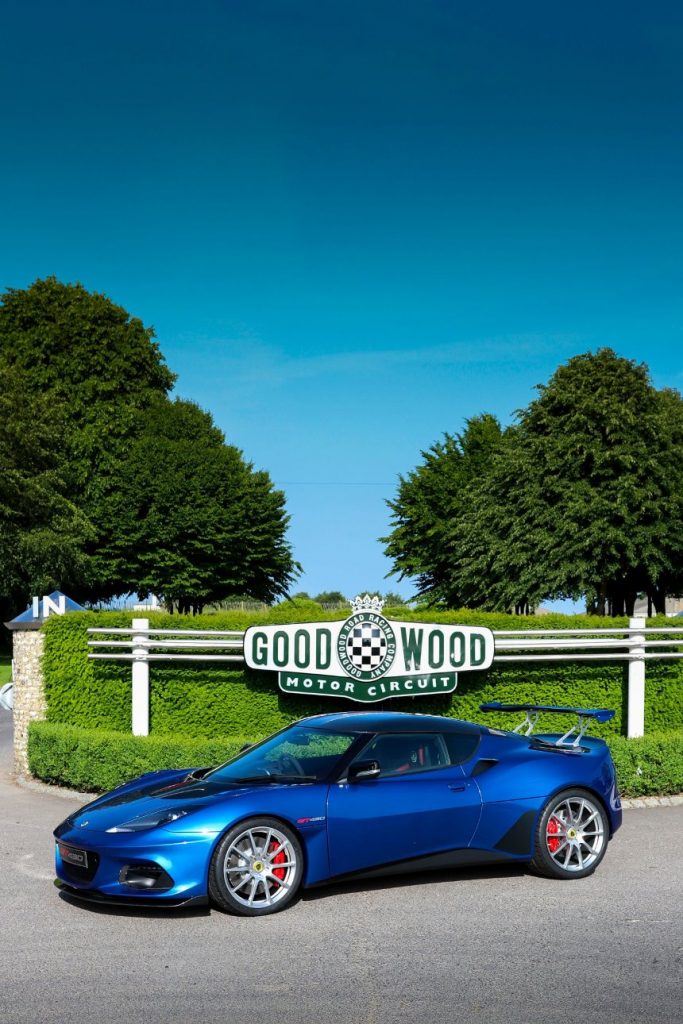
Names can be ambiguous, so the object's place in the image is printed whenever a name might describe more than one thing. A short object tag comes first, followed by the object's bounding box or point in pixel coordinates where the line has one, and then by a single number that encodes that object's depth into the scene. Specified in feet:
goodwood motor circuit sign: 43.50
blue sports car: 24.26
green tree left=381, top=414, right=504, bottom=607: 187.52
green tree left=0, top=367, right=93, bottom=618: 140.05
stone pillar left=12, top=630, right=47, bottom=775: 47.93
